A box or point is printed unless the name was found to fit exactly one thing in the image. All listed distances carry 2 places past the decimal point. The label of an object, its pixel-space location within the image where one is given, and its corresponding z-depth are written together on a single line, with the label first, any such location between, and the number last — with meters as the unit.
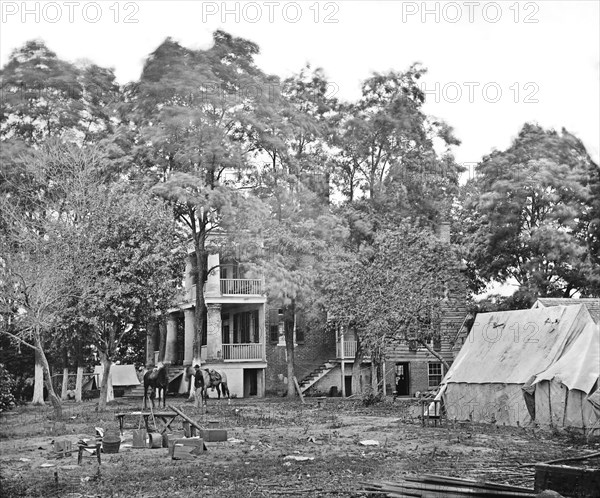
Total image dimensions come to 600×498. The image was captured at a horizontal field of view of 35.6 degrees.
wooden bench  20.38
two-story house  44.16
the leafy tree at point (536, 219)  37.72
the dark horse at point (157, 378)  30.41
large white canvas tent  22.53
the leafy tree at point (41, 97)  38.47
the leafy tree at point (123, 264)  32.91
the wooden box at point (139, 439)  19.06
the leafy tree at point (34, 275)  25.38
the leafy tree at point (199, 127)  38.19
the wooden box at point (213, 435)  19.75
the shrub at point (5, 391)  26.08
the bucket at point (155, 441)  18.94
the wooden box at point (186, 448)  17.00
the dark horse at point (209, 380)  33.12
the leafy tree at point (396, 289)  33.91
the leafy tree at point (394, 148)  43.19
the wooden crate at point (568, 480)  11.21
